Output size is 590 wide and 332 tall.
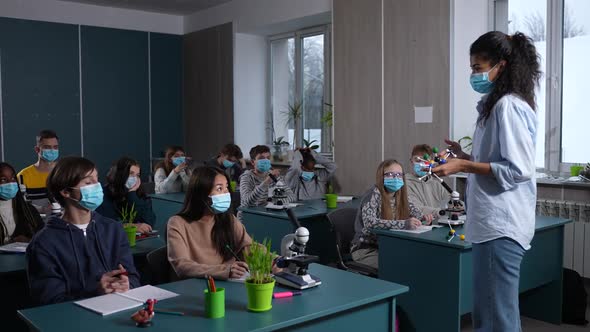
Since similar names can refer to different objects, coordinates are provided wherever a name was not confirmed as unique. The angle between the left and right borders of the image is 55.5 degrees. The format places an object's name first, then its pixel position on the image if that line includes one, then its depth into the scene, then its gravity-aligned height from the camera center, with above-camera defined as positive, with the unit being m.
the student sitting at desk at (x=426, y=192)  4.38 -0.49
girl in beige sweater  2.48 -0.43
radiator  4.26 -0.79
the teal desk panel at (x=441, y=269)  3.08 -0.82
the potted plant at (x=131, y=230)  3.00 -0.54
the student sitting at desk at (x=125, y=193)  3.65 -0.42
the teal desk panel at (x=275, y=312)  1.70 -0.59
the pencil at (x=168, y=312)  1.79 -0.58
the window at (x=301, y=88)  6.94 +0.54
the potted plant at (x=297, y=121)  7.36 +0.12
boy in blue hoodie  2.09 -0.46
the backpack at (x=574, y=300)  3.81 -1.16
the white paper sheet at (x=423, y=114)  5.12 +0.14
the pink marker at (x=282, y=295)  1.97 -0.58
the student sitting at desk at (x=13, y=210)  3.29 -0.48
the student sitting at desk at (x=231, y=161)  6.32 -0.35
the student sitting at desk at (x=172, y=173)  5.64 -0.44
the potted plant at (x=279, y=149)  7.22 -0.25
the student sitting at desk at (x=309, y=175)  5.43 -0.44
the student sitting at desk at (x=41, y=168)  4.64 -0.33
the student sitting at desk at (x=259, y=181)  4.59 -0.44
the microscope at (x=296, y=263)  2.07 -0.50
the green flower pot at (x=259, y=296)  1.81 -0.54
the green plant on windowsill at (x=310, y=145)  6.32 -0.18
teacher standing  2.05 -0.16
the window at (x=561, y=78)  4.62 +0.43
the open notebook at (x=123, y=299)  1.85 -0.59
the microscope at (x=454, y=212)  3.49 -0.53
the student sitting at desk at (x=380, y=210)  3.56 -0.51
